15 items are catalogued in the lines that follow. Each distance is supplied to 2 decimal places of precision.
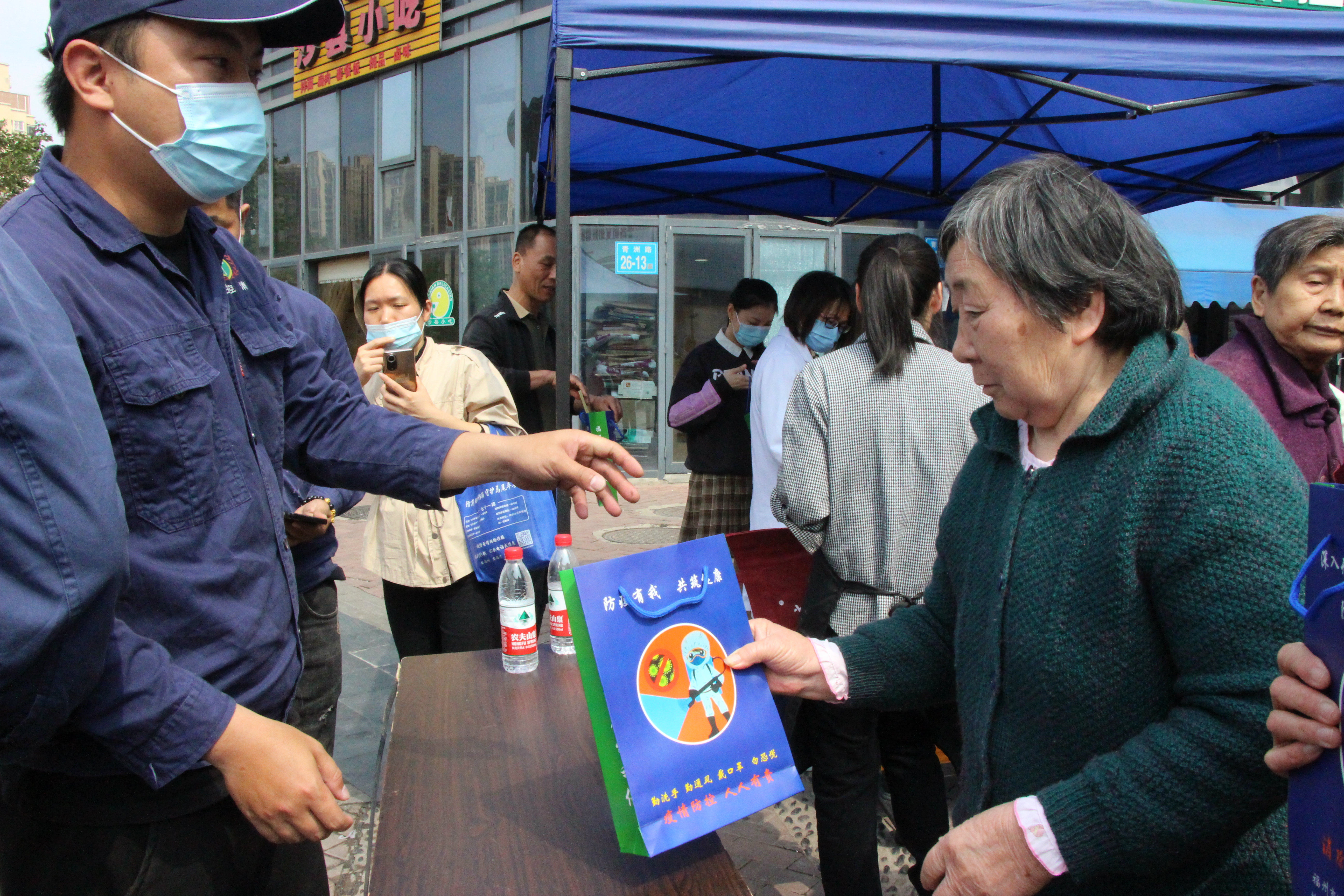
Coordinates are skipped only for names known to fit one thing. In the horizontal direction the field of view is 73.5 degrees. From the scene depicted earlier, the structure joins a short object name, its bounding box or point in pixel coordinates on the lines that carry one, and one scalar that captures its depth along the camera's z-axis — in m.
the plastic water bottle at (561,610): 2.31
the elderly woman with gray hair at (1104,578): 1.18
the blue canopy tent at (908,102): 2.54
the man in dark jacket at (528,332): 4.11
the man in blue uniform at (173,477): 1.22
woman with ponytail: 2.66
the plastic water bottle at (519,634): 2.19
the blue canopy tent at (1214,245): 9.10
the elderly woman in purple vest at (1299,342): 2.81
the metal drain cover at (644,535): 8.27
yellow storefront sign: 12.52
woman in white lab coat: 3.75
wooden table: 1.35
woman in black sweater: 4.55
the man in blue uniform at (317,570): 2.38
